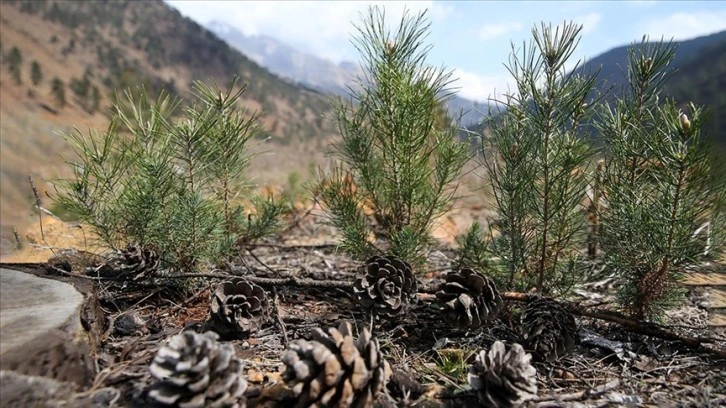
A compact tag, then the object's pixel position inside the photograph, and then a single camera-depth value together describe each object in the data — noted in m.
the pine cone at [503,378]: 0.33
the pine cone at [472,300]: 0.43
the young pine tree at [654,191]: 0.42
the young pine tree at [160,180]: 0.49
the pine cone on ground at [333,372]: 0.30
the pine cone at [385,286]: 0.44
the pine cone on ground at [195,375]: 0.29
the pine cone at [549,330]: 0.41
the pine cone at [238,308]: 0.42
